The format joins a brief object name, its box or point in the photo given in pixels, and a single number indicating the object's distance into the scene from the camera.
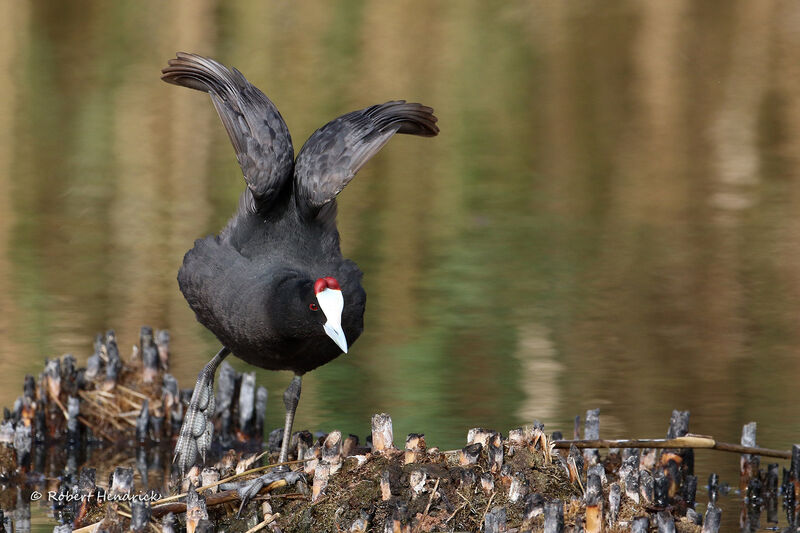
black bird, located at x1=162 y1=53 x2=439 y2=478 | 11.47
